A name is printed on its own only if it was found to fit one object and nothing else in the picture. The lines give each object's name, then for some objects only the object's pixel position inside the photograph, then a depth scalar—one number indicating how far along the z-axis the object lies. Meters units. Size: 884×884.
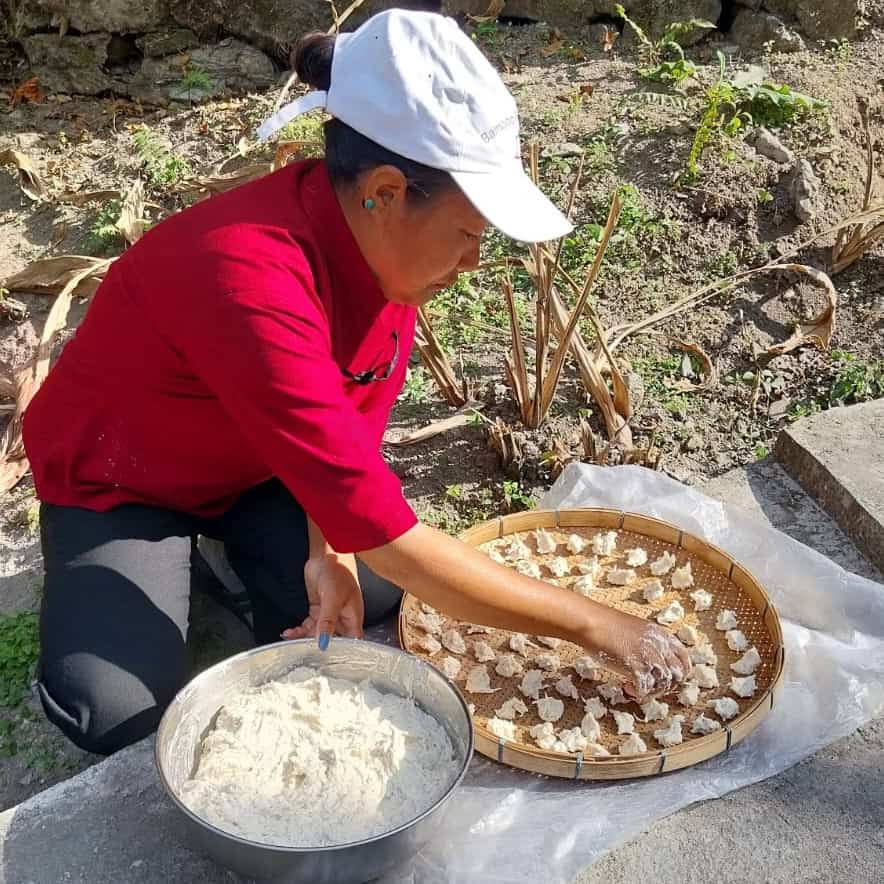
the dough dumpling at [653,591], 2.08
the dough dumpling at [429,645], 1.99
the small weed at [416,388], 3.02
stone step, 2.27
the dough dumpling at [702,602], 2.05
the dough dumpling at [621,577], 2.13
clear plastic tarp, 1.61
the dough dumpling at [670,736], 1.76
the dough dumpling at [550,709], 1.84
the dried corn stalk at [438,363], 2.75
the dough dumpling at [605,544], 2.20
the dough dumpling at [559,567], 2.15
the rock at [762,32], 4.31
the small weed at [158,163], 3.88
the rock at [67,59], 4.55
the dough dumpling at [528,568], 2.13
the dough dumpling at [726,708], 1.81
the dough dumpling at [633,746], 1.74
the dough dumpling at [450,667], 1.95
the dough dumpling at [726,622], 2.00
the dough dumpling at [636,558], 2.16
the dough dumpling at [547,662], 1.95
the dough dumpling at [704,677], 1.88
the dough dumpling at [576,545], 2.22
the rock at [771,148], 3.59
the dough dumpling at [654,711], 1.82
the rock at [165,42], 4.57
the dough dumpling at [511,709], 1.85
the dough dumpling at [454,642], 2.00
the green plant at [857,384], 2.92
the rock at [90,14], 4.50
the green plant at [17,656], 2.24
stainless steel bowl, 1.39
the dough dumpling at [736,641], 1.95
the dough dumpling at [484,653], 1.98
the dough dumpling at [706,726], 1.78
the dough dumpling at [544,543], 2.21
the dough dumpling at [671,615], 2.03
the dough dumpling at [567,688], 1.88
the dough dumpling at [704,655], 1.93
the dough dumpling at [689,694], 1.85
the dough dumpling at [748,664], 1.90
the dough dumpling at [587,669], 1.90
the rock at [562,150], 3.74
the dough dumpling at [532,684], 1.89
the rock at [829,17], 4.32
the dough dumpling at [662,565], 2.13
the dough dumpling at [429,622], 2.03
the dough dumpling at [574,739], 1.76
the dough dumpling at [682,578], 2.10
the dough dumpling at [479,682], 1.91
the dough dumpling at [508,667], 1.94
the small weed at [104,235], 3.61
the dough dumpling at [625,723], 1.80
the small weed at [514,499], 2.65
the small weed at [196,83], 4.43
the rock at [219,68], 4.50
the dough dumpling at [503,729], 1.79
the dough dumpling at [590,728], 1.79
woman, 1.49
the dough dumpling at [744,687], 1.85
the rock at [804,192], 3.47
